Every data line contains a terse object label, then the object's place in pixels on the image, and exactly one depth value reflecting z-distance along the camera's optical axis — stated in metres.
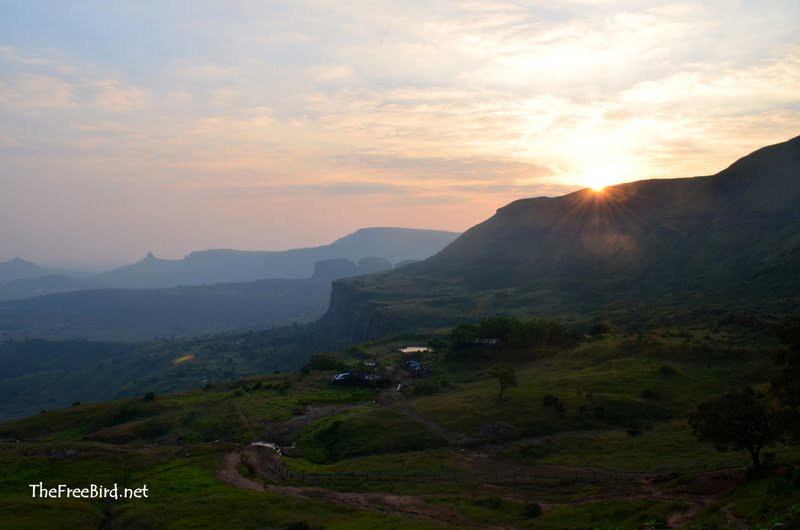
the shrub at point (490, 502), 44.64
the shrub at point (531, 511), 41.22
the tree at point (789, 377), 38.78
